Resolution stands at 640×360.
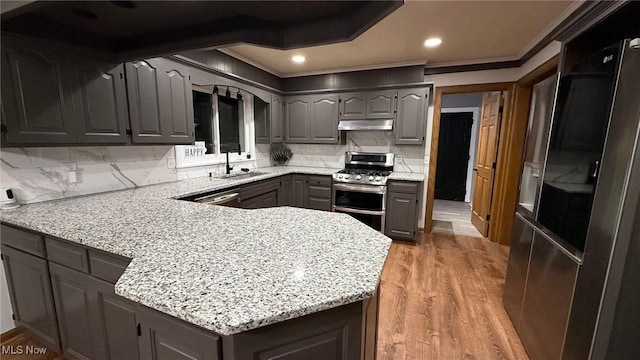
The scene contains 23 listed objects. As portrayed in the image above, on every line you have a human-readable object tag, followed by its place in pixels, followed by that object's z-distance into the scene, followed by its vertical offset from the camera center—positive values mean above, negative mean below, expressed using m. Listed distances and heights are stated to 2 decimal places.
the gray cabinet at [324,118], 3.87 +0.34
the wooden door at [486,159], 3.61 -0.24
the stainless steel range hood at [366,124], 3.56 +0.25
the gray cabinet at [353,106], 3.71 +0.52
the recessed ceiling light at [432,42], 2.69 +1.07
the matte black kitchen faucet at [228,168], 3.26 -0.38
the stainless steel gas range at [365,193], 3.41 -0.70
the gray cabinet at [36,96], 1.39 +0.23
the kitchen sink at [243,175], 3.13 -0.46
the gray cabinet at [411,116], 3.43 +0.35
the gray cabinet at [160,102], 2.01 +0.31
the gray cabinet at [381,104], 3.57 +0.52
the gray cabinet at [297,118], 4.03 +0.35
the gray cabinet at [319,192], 3.72 -0.76
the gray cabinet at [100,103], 1.70 +0.24
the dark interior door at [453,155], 5.76 -0.28
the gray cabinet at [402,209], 3.34 -0.89
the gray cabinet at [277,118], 3.90 +0.33
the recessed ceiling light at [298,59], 3.24 +1.05
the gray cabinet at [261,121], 3.86 +0.28
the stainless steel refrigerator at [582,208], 1.05 -0.31
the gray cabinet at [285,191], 3.69 -0.75
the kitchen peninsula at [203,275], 0.71 -0.45
